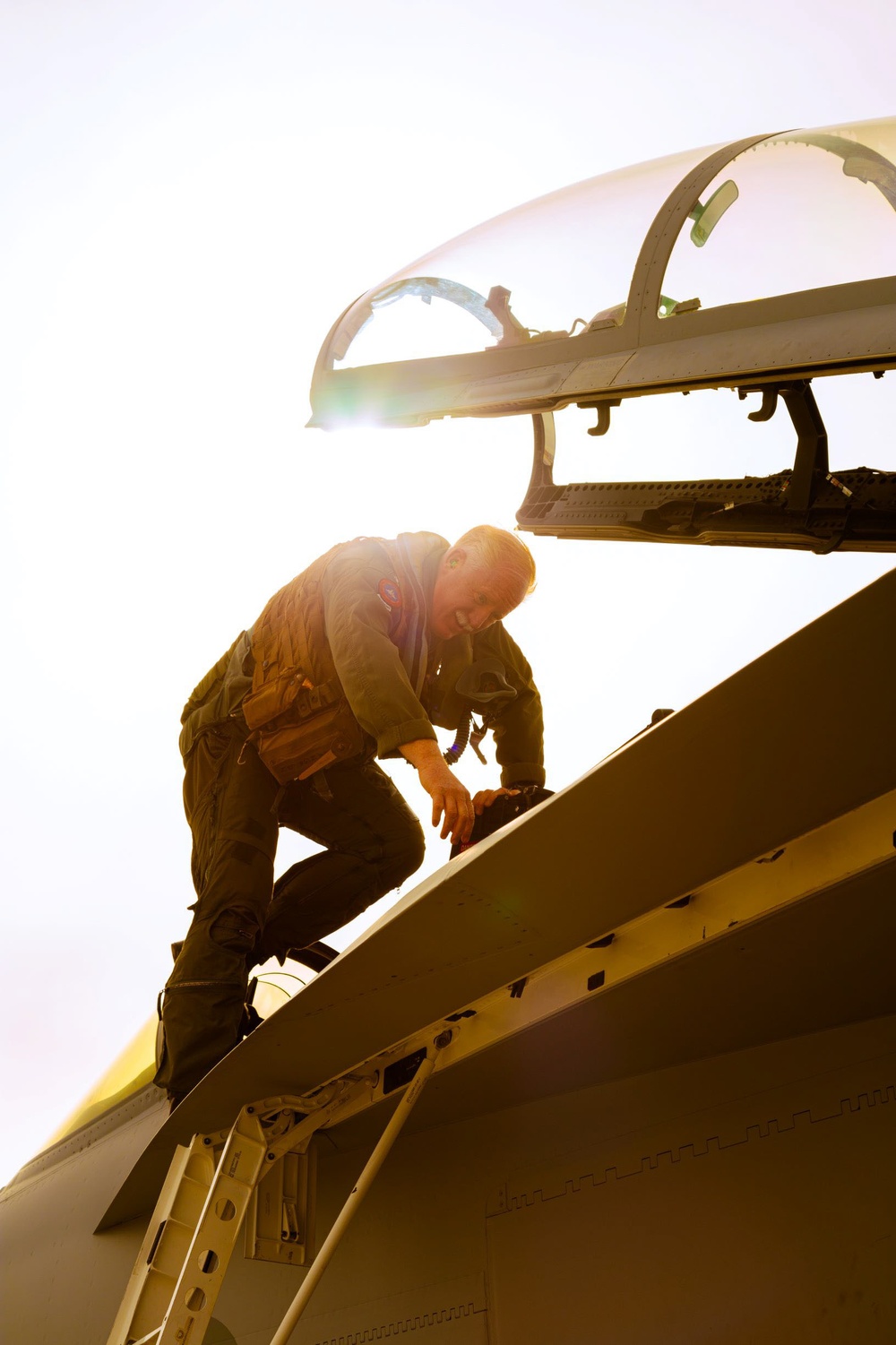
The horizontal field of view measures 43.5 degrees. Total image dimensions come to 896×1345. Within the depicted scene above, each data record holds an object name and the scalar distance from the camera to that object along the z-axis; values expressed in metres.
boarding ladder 2.61
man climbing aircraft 3.17
